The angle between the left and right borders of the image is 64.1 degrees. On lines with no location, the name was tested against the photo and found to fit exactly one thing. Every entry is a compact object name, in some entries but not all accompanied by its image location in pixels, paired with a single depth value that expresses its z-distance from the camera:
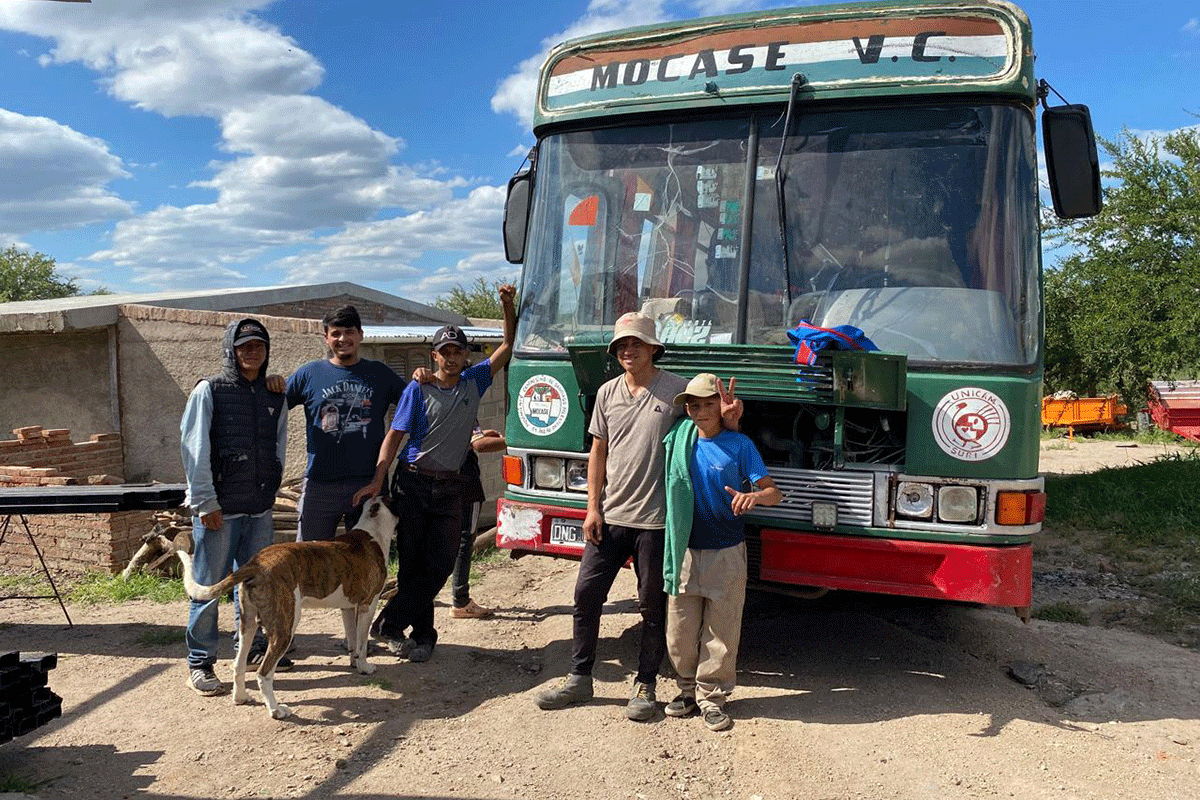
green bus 4.40
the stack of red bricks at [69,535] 7.78
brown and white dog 4.57
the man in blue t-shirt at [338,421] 5.19
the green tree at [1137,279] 14.91
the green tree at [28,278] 39.69
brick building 9.26
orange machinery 26.86
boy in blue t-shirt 4.35
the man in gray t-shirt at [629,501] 4.50
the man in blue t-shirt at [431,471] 5.35
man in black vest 4.82
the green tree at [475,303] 39.33
